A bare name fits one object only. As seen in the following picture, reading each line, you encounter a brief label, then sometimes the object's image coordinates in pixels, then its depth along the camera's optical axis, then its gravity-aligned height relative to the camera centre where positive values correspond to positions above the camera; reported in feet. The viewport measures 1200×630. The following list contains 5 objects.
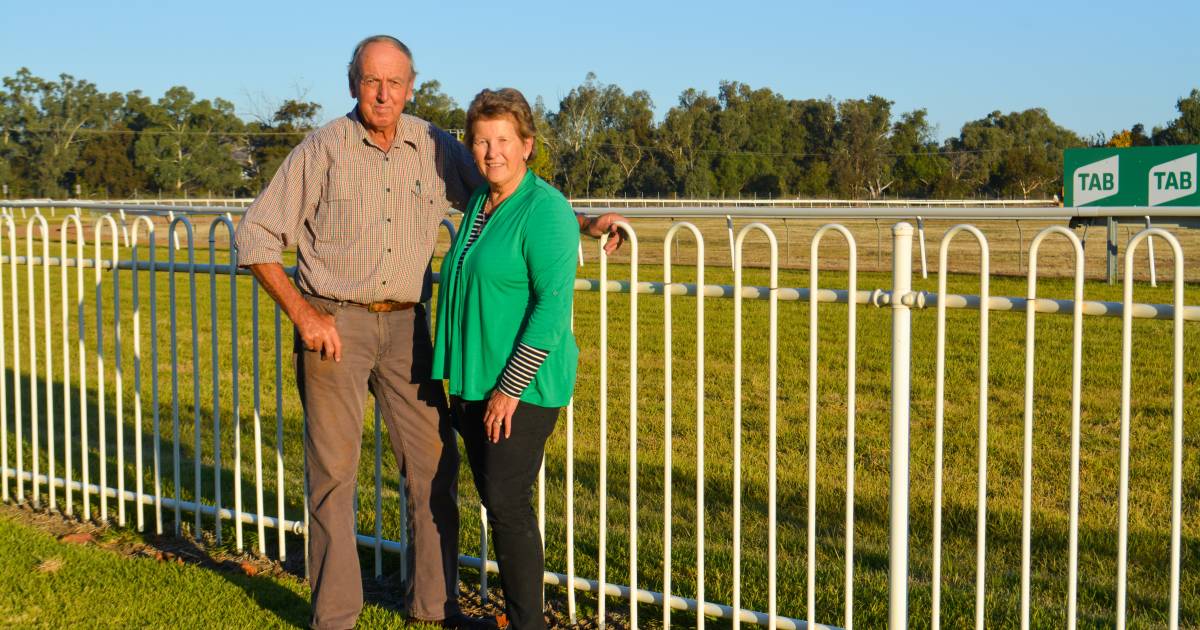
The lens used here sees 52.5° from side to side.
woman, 11.02 -0.62
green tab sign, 56.13 +3.84
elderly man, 12.51 -0.33
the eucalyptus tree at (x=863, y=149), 264.11 +24.78
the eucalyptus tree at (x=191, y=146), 248.11 +24.51
